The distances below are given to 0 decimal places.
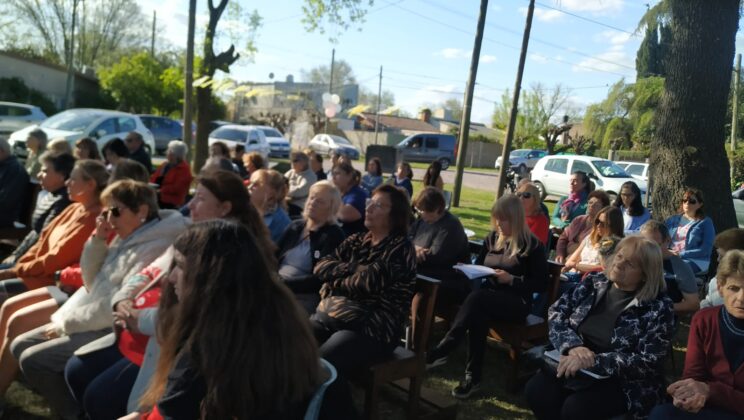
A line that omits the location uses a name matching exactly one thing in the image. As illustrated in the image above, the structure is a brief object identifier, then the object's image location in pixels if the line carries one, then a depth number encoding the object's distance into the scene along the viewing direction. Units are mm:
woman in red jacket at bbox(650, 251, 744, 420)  2939
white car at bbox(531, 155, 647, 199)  19047
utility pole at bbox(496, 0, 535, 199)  12109
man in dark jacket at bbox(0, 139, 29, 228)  6098
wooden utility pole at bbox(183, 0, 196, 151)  11859
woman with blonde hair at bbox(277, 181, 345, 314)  4082
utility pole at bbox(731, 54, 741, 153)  23223
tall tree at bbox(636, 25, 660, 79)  43406
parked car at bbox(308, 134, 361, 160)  33562
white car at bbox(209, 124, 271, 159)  24500
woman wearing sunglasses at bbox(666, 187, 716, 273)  6020
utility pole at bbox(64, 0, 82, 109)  26509
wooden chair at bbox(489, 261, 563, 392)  4617
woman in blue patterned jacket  3238
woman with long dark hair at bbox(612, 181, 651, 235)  6867
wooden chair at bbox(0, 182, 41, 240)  6082
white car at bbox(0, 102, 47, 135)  17927
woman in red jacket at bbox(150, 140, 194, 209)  8070
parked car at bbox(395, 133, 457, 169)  35469
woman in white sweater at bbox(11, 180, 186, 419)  3350
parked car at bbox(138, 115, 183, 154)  23359
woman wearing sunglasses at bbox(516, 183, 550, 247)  6117
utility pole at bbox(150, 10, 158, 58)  51862
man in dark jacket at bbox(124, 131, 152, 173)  9023
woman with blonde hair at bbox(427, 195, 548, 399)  4578
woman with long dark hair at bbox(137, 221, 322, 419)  1863
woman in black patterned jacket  3432
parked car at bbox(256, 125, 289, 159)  28750
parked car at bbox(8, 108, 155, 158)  15149
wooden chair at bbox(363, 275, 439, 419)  3459
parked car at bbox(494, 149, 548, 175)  33312
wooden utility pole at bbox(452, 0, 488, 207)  12812
